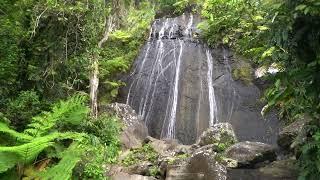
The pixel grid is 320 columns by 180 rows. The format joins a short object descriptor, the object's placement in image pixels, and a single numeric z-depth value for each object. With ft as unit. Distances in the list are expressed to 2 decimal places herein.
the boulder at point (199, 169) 14.78
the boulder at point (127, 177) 13.95
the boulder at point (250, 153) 16.94
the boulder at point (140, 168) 16.17
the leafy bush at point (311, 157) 10.92
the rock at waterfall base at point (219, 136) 20.15
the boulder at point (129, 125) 20.81
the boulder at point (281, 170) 14.24
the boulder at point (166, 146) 19.33
